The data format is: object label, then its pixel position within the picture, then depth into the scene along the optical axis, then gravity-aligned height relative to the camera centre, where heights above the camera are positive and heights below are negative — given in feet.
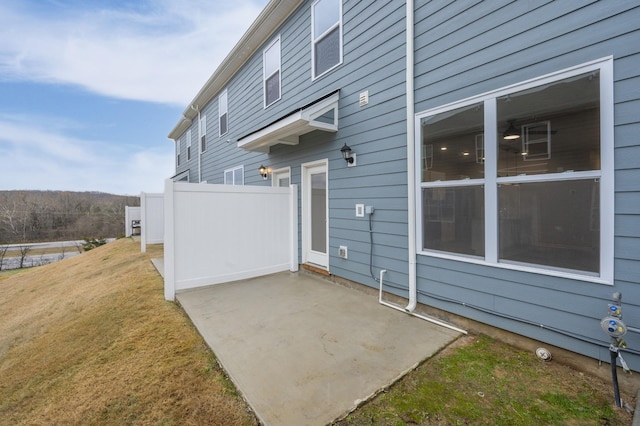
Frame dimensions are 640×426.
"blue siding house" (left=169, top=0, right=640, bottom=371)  6.77 +1.96
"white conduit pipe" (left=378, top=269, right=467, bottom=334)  9.66 -4.36
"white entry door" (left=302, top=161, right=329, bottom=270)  16.61 -0.29
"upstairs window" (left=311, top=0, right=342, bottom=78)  15.08 +10.72
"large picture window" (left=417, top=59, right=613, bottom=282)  6.99 +1.10
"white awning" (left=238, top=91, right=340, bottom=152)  13.75 +5.00
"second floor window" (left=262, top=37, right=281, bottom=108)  20.54 +11.39
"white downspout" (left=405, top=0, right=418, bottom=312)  11.03 +2.06
